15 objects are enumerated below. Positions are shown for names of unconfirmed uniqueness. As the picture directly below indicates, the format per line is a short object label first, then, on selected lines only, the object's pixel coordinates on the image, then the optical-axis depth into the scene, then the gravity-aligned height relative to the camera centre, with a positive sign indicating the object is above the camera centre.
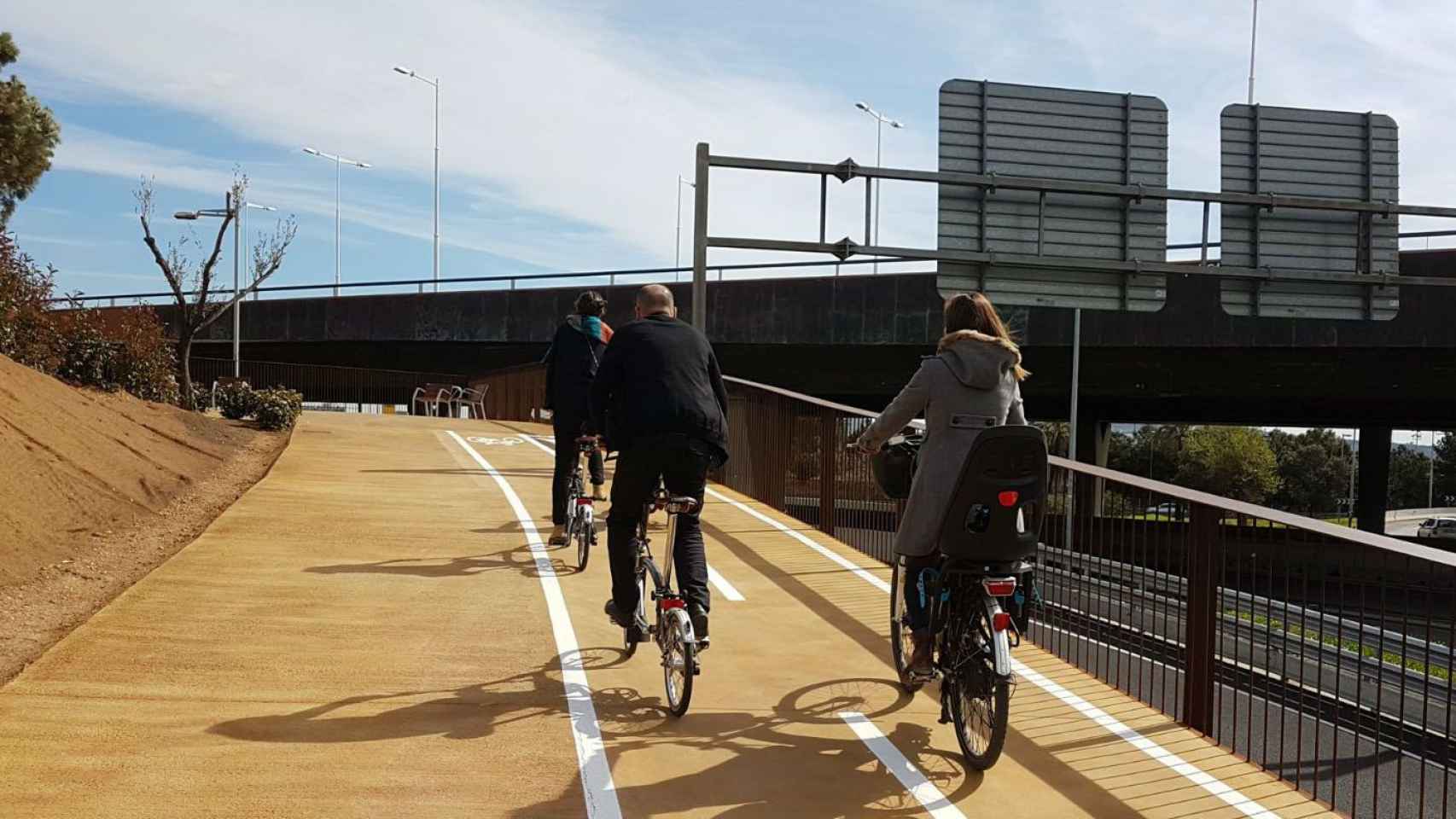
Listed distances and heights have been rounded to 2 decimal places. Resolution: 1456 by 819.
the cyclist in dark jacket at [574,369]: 9.52 +0.04
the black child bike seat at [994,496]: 5.32 -0.46
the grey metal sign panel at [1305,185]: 19.83 +3.28
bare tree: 24.73 +1.85
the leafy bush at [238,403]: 22.12 -0.64
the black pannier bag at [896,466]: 6.20 -0.40
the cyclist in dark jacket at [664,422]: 6.00 -0.22
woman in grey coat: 5.56 -0.09
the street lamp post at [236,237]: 33.38 +3.80
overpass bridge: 31.83 +1.16
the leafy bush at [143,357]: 18.81 +0.09
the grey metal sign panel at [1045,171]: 18.66 +3.22
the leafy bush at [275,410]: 21.02 -0.72
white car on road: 69.79 -7.26
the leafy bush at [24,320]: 15.95 +0.52
